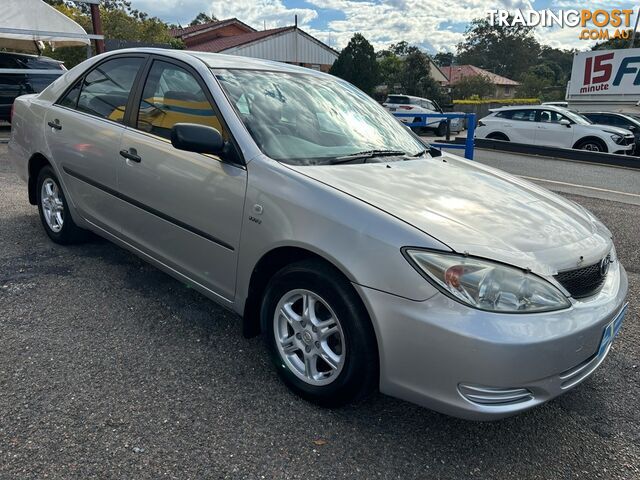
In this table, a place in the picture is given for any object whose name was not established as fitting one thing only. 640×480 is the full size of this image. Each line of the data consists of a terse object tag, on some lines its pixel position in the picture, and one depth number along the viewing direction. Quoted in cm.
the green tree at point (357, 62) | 2900
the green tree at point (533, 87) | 5462
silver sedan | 200
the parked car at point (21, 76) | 1145
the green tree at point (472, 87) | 4450
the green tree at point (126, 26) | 2416
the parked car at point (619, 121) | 1482
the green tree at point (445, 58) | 9425
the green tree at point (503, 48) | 7869
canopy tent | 1198
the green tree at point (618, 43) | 4406
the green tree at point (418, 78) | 3528
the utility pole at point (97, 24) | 1297
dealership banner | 1964
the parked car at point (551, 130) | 1373
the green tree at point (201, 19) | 6862
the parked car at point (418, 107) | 2178
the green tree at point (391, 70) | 3691
